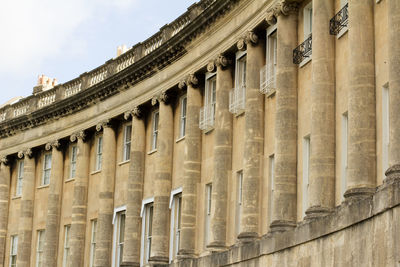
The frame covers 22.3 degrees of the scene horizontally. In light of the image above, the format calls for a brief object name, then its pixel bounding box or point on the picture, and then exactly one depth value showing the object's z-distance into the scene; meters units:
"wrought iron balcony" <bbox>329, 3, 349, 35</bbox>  30.26
